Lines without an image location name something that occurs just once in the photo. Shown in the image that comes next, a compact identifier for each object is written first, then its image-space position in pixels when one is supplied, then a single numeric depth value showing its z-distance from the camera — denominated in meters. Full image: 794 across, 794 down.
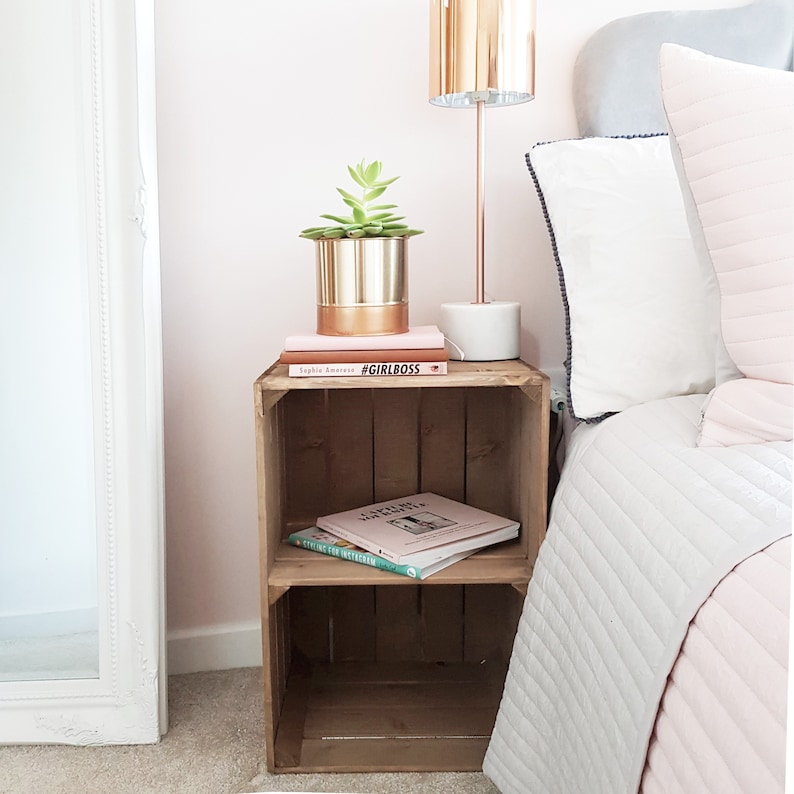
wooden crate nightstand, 1.32
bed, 0.69
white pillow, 1.20
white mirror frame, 1.31
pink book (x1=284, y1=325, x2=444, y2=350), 1.23
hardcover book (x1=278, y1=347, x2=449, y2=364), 1.22
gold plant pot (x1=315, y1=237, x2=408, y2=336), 1.27
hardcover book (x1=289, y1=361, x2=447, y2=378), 1.22
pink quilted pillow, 0.92
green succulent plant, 1.27
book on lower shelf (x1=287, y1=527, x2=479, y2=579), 1.28
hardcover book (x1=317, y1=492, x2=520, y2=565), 1.32
